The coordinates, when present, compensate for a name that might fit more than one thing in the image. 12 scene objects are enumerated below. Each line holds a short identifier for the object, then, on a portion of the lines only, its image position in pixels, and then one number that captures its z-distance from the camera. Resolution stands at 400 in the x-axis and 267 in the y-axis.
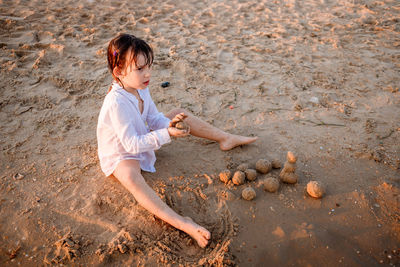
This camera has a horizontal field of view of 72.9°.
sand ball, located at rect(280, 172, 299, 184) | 2.16
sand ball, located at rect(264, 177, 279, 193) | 2.11
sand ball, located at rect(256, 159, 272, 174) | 2.28
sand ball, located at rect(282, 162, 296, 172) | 2.12
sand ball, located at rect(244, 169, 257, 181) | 2.22
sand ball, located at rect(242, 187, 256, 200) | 2.06
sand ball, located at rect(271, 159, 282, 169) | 2.34
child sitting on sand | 1.88
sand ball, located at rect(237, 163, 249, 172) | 2.30
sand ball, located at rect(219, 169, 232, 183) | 2.22
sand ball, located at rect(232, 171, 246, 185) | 2.18
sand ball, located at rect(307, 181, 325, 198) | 2.03
